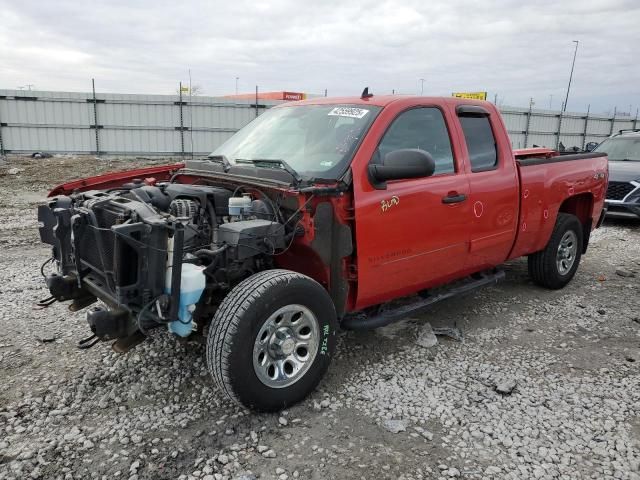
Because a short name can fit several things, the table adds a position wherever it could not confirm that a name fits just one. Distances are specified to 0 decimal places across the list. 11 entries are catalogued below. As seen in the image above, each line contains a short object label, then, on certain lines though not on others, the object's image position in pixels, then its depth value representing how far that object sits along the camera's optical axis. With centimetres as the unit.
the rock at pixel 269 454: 278
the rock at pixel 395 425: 304
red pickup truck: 289
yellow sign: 2216
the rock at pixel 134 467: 263
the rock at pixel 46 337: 408
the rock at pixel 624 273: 642
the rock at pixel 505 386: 347
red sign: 2670
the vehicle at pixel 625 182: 966
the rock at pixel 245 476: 260
